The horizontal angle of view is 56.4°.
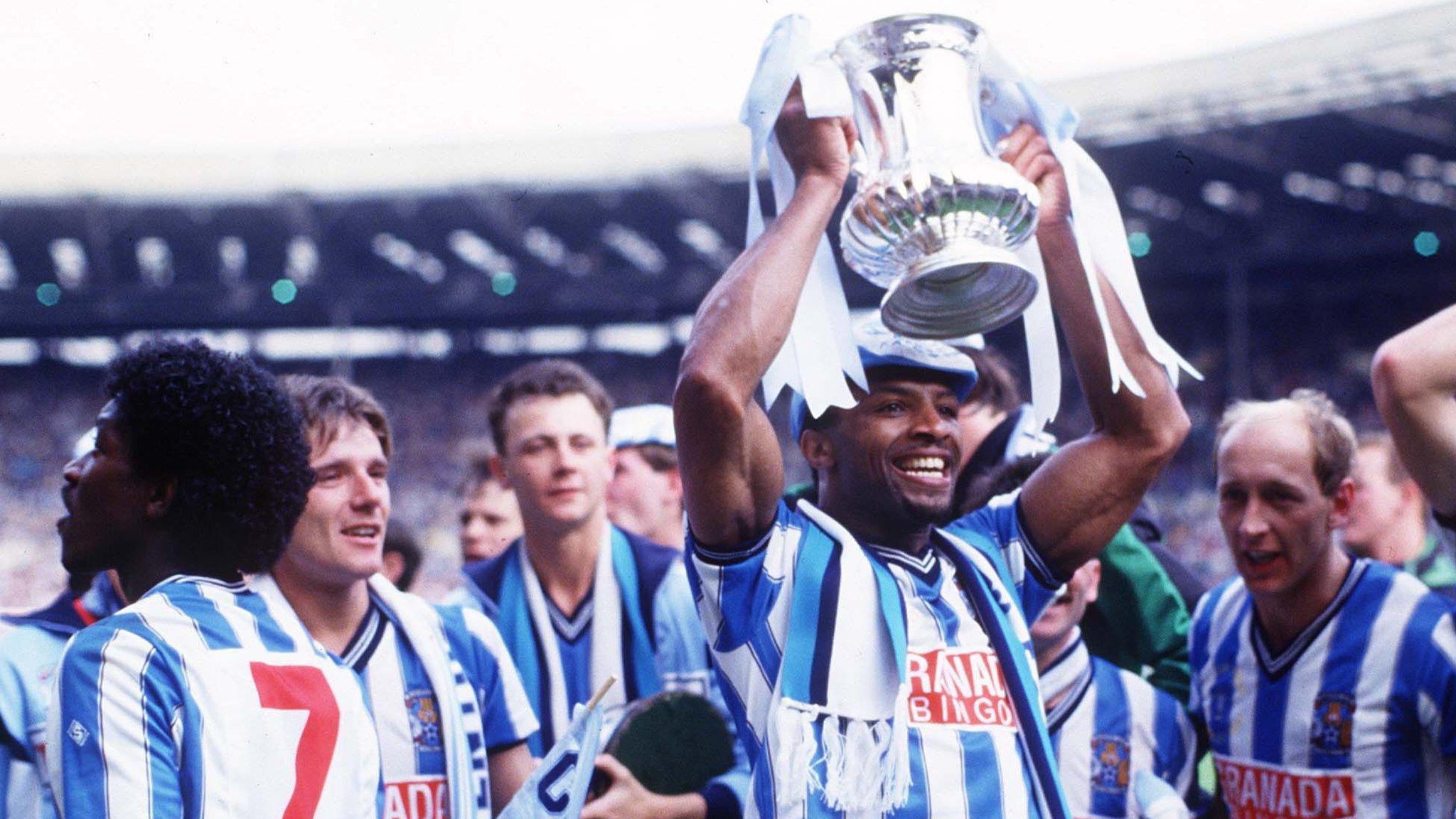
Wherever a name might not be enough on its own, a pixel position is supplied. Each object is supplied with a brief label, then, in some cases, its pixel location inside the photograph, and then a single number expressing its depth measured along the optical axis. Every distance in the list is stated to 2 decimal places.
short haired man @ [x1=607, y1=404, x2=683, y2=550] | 4.92
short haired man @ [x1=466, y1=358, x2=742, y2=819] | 3.48
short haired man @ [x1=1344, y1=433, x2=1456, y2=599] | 4.88
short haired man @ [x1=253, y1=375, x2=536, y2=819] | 2.68
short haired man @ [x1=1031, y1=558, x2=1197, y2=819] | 3.10
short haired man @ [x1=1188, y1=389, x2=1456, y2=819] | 2.81
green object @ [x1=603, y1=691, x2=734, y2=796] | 2.79
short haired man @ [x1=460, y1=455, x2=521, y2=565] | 5.35
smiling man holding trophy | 2.06
